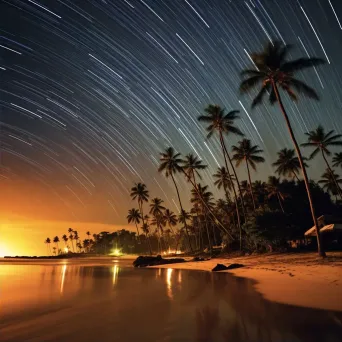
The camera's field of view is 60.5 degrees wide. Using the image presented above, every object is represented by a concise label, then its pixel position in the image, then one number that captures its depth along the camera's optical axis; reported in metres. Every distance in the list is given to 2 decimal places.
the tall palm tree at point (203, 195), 68.00
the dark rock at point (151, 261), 38.90
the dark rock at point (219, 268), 24.28
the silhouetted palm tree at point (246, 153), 47.38
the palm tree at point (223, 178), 61.71
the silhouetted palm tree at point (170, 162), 52.06
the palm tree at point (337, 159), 54.94
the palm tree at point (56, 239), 191.74
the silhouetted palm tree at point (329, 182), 61.78
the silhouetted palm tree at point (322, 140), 43.75
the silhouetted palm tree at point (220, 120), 40.34
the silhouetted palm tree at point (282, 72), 25.28
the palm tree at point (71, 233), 178.75
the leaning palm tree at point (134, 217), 96.71
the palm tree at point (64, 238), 182.25
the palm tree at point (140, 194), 79.44
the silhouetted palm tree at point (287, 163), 51.31
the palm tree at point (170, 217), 92.38
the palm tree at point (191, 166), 53.66
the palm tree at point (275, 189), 46.49
